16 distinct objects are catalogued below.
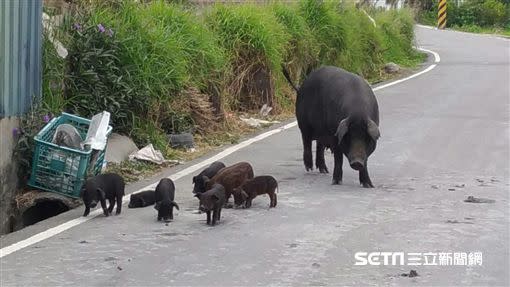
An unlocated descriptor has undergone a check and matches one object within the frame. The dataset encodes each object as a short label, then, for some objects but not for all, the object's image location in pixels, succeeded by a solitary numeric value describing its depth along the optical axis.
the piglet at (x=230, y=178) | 8.43
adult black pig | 9.38
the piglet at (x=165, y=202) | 8.08
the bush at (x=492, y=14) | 56.53
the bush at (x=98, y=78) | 10.66
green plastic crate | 8.64
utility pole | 55.25
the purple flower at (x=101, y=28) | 11.05
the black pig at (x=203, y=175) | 8.77
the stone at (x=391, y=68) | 24.55
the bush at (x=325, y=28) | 19.41
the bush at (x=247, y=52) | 15.12
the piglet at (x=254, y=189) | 8.44
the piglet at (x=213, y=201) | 7.82
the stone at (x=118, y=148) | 10.45
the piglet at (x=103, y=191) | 8.11
